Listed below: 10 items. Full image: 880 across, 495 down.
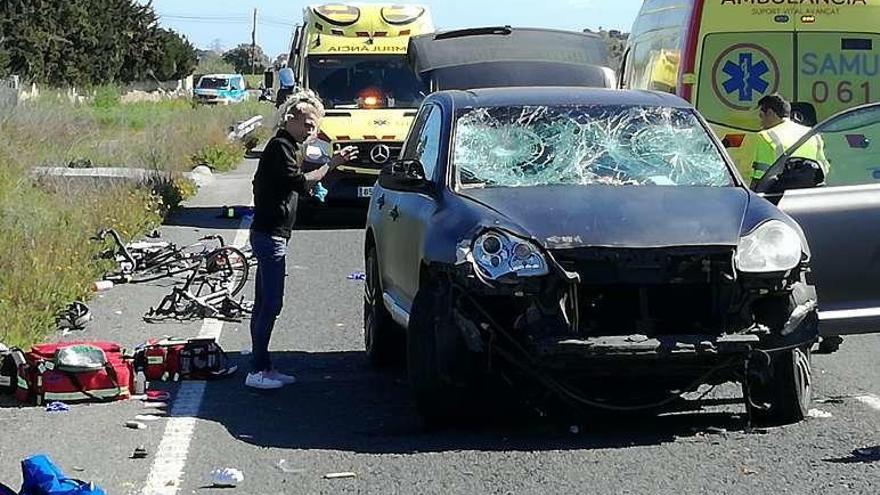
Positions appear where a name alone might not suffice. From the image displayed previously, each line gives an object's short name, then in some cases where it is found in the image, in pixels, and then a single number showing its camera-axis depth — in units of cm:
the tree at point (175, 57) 8038
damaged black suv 709
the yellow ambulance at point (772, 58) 1312
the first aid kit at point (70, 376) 829
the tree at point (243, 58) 12788
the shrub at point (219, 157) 3033
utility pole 11788
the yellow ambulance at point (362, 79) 1867
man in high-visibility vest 1125
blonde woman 873
